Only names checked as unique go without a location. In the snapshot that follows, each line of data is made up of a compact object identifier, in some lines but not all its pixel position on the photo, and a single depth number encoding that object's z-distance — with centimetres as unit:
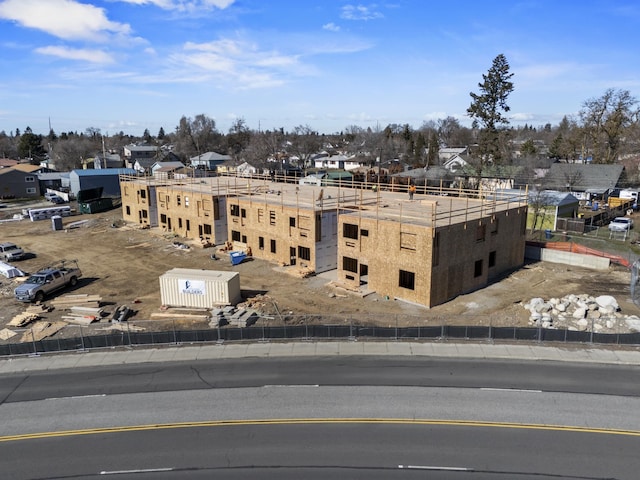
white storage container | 3322
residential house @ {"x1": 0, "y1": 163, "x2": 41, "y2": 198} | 9569
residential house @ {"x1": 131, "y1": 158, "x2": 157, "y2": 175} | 12706
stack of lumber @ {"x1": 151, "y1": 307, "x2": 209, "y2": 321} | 3209
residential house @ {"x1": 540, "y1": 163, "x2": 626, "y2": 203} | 7469
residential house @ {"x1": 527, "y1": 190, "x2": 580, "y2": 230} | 5762
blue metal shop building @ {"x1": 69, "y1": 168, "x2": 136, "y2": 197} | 8888
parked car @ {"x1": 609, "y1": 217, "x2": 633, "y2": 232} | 5497
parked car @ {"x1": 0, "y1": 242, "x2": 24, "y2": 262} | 4972
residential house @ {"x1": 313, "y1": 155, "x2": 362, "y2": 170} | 13838
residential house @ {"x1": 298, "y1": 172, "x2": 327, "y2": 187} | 7864
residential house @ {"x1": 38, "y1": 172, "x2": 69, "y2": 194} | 10014
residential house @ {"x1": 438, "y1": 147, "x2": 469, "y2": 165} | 12825
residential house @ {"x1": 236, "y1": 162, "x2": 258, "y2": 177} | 11800
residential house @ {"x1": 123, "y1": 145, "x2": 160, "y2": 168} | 15375
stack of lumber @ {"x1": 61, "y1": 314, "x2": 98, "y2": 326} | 3180
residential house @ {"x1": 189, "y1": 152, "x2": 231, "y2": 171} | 13300
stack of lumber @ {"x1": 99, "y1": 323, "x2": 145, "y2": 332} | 3034
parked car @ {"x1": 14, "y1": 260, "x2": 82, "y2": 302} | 3516
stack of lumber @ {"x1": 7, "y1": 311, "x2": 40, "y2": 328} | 3145
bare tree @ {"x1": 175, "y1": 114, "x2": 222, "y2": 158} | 17025
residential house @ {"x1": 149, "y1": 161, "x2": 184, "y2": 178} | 11499
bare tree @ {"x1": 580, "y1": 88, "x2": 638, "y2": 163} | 9169
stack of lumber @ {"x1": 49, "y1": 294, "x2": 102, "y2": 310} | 3497
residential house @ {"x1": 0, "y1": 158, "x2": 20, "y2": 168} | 12354
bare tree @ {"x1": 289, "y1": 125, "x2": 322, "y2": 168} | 14638
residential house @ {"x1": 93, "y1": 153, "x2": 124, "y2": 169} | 12631
